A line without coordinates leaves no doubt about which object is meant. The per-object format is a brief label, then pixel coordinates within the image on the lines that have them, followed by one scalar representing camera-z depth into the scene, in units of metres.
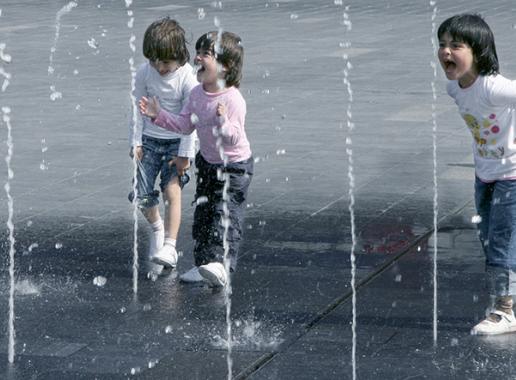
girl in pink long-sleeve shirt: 11.82
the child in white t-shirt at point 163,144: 12.55
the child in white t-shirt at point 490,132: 10.41
